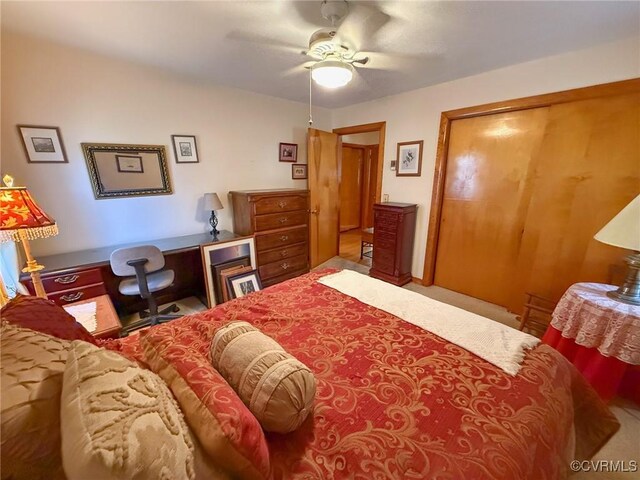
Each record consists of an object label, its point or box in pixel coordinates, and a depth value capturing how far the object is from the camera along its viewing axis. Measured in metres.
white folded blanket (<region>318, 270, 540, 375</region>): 1.12
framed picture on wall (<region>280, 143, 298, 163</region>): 3.57
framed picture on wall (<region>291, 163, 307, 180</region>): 3.77
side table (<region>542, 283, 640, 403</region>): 1.43
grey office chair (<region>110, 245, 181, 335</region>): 2.01
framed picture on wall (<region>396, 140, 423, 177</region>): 3.13
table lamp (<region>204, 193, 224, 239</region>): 2.81
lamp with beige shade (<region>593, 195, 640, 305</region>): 1.48
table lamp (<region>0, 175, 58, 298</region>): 1.30
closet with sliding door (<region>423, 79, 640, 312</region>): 1.96
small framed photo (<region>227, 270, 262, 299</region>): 2.71
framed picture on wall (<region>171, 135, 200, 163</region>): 2.70
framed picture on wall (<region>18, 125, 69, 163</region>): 2.00
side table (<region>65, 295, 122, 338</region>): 1.46
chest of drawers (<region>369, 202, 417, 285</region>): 3.15
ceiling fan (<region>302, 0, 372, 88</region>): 1.46
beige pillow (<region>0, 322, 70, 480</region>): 0.48
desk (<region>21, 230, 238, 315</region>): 1.92
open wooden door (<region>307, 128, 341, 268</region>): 3.56
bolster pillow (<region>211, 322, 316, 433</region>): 0.74
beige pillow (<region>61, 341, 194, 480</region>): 0.44
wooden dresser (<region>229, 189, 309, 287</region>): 2.96
